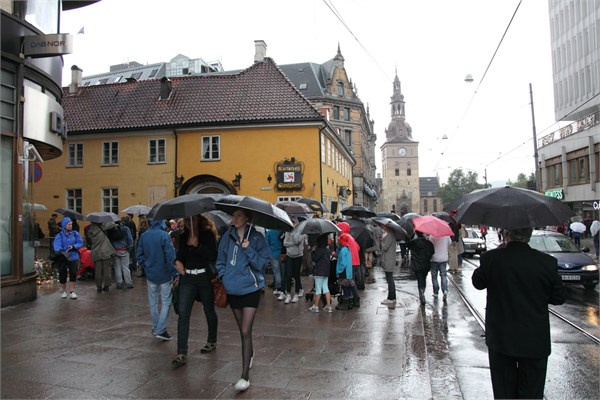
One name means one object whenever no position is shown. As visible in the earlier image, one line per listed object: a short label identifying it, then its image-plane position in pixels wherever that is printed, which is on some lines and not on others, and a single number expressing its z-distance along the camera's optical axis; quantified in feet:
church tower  351.87
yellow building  77.56
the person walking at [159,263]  21.65
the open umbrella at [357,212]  44.01
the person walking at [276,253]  35.76
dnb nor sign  32.09
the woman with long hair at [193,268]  19.03
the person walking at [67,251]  32.86
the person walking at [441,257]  33.63
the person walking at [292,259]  31.91
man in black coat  11.74
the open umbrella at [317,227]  28.52
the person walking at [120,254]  39.22
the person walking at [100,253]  37.42
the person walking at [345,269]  29.71
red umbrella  30.55
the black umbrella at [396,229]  31.71
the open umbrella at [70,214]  44.29
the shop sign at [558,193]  123.13
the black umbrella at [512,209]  12.43
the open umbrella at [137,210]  50.13
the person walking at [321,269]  28.94
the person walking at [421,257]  31.55
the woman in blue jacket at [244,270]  16.40
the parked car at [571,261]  38.17
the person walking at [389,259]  32.37
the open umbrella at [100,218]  36.63
